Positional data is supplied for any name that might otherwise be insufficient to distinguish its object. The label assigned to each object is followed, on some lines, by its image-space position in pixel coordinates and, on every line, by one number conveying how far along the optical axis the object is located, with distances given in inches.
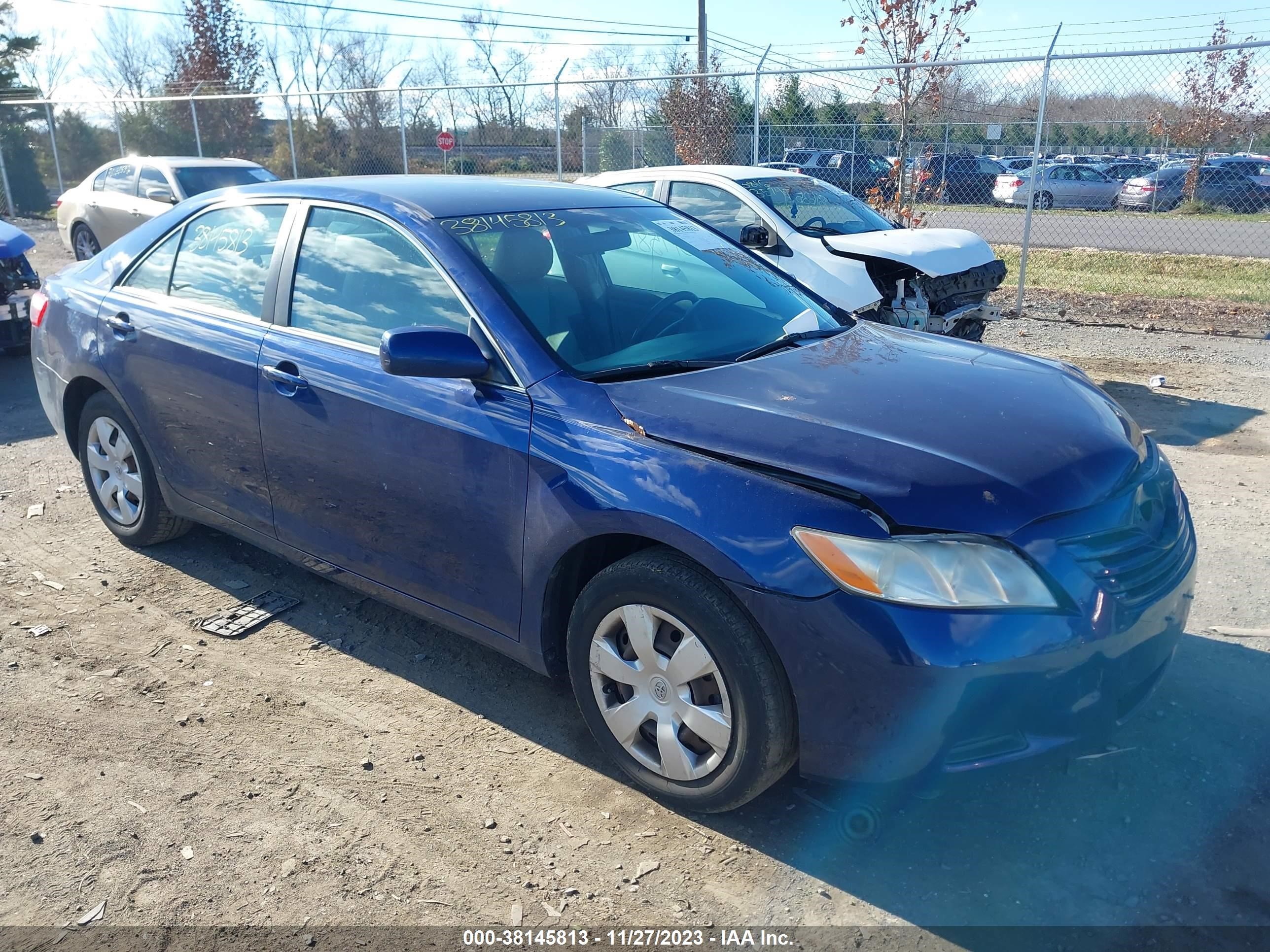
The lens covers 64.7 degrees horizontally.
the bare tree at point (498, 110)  695.1
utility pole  1123.3
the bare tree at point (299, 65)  1755.7
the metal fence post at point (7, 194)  919.7
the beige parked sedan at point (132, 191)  505.4
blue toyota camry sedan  98.2
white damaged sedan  309.6
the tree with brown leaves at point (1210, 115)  594.9
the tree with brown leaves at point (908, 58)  423.5
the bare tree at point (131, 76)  1785.2
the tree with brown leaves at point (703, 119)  537.0
